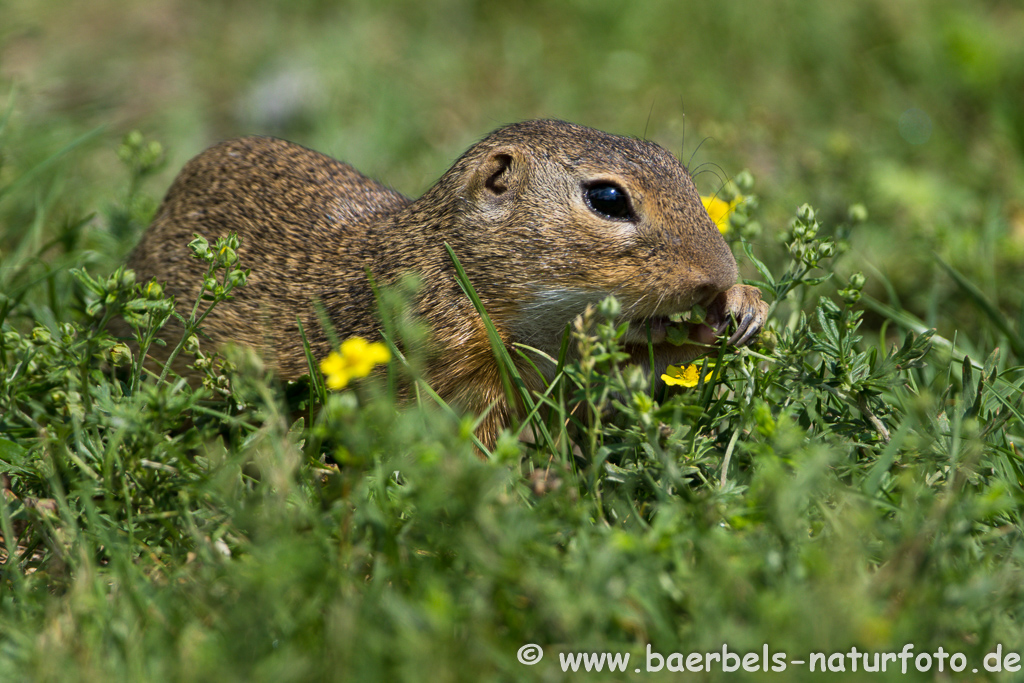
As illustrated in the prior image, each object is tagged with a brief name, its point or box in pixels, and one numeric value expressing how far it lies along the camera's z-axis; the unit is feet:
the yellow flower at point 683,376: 21.27
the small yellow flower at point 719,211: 26.03
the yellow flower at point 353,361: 14.90
